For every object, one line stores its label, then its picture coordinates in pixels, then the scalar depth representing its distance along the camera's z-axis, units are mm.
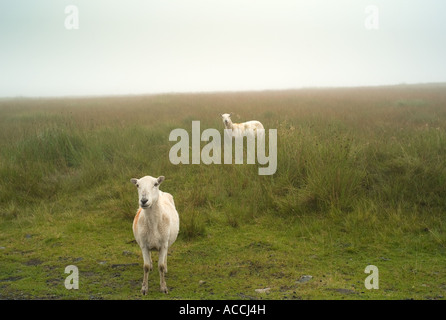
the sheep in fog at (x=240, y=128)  13898
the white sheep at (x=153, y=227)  5032
